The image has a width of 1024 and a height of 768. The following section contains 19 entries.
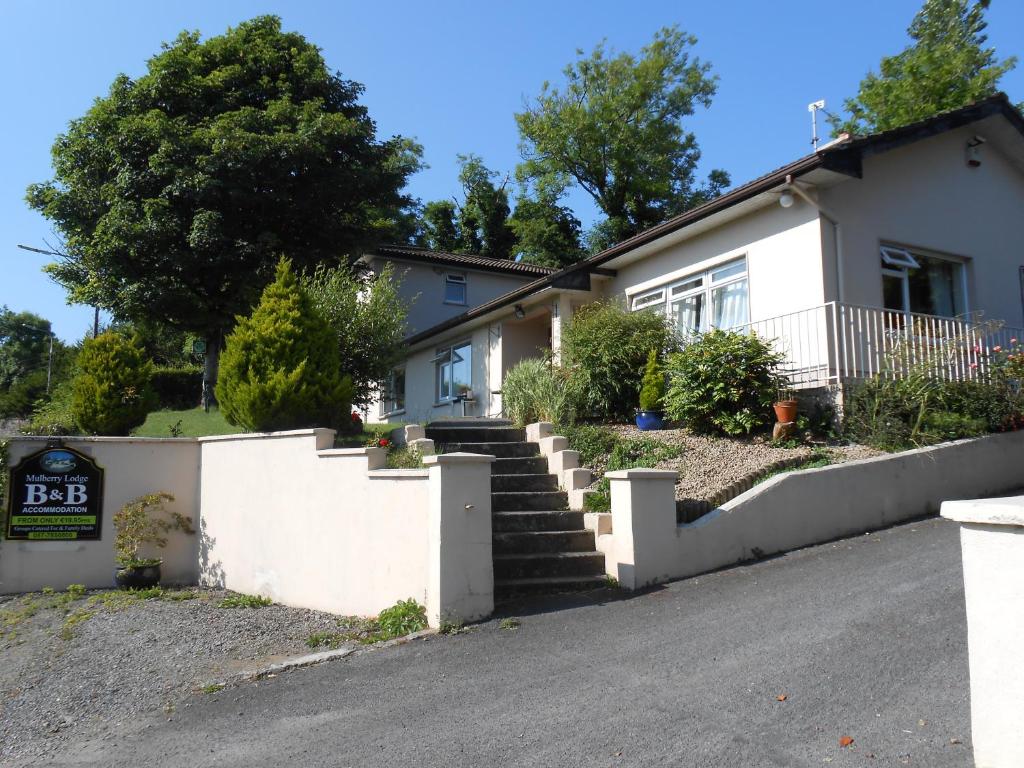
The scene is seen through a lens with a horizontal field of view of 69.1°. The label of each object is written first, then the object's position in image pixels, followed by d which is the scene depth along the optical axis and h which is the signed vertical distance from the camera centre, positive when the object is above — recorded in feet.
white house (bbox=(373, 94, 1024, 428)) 36.40 +10.25
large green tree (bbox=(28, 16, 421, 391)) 56.65 +21.30
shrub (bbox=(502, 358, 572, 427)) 36.83 +2.25
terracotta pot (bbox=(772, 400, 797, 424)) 32.50 +0.99
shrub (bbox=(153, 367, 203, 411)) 97.14 +8.25
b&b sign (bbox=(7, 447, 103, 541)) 32.83 -2.02
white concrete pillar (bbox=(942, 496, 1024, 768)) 10.01 -2.65
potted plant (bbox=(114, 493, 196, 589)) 32.86 -3.87
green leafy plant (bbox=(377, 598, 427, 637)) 21.66 -5.20
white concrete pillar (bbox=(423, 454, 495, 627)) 21.26 -2.87
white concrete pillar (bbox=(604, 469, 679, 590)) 23.65 -2.87
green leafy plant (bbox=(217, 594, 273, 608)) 28.91 -6.08
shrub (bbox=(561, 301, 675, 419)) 40.14 +4.39
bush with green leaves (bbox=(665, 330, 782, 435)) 33.37 +2.24
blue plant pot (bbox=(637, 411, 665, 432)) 37.19 +0.81
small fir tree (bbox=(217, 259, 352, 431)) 30.73 +3.21
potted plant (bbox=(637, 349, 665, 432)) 37.17 +1.71
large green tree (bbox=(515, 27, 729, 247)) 110.83 +45.45
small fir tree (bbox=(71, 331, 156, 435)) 36.73 +3.13
